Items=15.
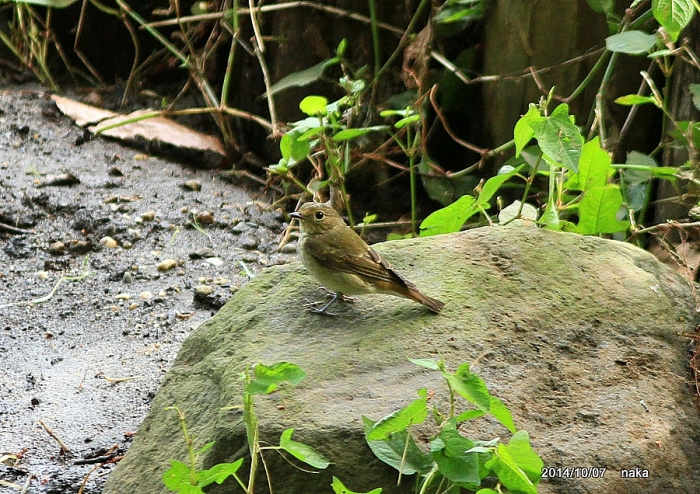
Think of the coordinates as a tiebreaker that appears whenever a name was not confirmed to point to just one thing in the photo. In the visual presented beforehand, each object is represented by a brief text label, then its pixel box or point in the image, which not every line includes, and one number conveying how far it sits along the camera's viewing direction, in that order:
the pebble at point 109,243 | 10.70
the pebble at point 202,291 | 9.45
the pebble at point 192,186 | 12.24
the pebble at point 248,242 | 11.04
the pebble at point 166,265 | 10.27
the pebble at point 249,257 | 10.62
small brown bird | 6.33
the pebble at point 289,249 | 10.94
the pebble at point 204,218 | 11.43
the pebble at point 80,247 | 10.59
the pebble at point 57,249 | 10.52
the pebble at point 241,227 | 11.34
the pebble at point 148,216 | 11.24
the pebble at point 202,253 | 10.62
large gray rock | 5.14
